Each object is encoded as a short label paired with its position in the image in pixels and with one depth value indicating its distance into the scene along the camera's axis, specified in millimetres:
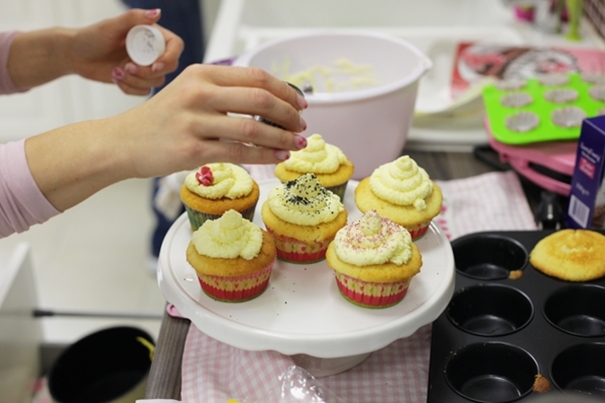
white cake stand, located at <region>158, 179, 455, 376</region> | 822
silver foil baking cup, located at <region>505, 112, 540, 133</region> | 1351
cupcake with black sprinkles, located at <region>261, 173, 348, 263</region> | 945
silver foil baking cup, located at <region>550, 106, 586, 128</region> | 1334
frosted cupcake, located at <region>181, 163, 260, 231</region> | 1000
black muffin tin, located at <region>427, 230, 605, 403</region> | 902
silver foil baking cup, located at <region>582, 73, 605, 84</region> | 1474
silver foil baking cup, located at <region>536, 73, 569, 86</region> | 1474
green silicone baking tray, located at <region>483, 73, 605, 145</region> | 1319
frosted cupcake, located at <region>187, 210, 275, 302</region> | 871
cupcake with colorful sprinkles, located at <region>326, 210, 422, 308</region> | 855
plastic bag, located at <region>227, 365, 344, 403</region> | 875
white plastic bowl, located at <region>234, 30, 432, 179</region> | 1289
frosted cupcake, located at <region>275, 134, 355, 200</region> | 1084
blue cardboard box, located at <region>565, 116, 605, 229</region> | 1108
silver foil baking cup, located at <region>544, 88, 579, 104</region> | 1411
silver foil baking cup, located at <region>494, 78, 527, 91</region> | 1484
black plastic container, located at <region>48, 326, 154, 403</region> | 1520
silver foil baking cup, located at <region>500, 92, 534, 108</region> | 1424
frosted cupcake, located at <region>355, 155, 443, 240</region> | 990
